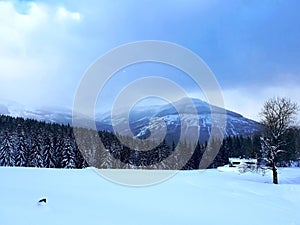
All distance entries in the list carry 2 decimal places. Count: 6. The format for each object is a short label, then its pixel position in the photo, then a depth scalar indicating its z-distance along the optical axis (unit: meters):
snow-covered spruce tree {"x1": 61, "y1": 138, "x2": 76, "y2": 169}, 52.95
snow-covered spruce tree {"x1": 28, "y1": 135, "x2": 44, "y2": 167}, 53.25
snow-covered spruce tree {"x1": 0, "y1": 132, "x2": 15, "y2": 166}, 50.92
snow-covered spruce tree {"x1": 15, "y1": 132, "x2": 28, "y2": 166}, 52.66
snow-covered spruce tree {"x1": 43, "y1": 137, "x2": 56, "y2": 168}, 54.53
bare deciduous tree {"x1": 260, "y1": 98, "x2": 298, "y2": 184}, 29.91
